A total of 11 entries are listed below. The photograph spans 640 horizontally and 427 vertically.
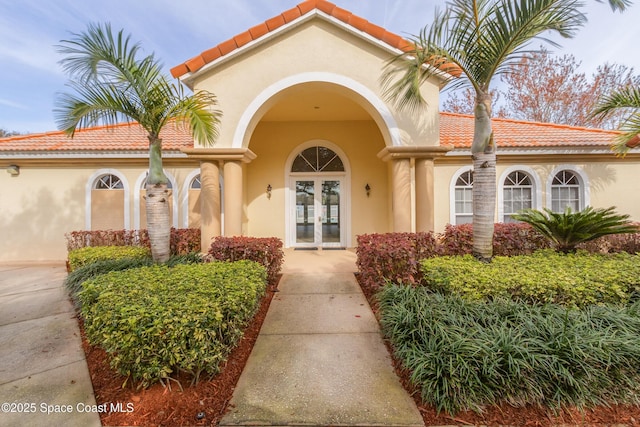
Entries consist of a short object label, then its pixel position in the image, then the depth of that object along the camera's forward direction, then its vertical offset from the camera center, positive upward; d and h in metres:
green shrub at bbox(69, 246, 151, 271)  6.67 -0.95
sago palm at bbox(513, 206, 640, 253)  5.84 -0.32
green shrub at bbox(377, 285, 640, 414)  2.87 -1.63
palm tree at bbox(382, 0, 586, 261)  4.77 +3.15
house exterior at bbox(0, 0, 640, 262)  7.25 +1.77
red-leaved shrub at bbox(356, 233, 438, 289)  5.34 -0.96
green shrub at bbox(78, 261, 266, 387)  2.91 -1.20
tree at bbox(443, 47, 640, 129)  19.12 +8.60
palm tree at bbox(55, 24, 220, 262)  5.34 +2.30
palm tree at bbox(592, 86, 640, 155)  7.21 +2.87
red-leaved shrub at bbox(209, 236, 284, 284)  5.98 -0.79
